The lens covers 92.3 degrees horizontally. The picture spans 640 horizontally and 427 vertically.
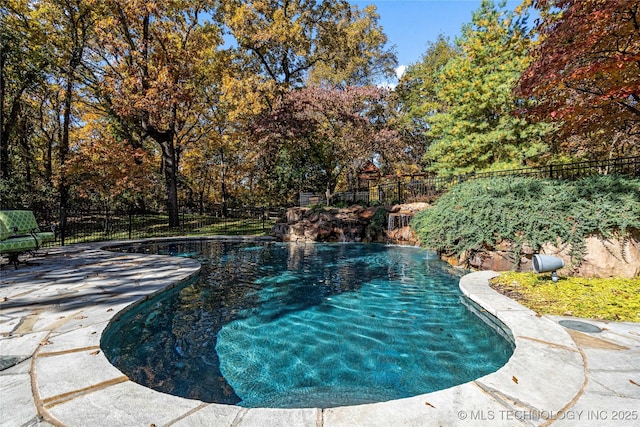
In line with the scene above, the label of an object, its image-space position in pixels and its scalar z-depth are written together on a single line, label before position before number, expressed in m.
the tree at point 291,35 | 16.91
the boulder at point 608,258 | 5.26
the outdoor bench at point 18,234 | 6.32
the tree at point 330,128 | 16.58
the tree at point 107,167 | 14.17
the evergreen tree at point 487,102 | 12.99
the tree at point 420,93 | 21.48
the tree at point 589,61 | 5.55
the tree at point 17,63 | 11.73
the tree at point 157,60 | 14.48
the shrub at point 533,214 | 5.54
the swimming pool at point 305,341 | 2.74
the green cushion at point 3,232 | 6.35
